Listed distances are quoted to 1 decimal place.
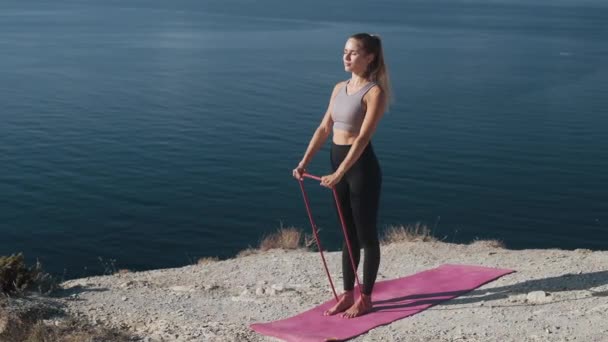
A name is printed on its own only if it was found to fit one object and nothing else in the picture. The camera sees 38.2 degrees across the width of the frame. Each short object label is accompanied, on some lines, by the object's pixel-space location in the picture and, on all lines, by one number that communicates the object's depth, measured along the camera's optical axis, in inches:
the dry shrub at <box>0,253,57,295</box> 301.4
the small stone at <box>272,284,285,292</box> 309.6
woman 246.7
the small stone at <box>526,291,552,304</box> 273.1
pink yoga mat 252.2
